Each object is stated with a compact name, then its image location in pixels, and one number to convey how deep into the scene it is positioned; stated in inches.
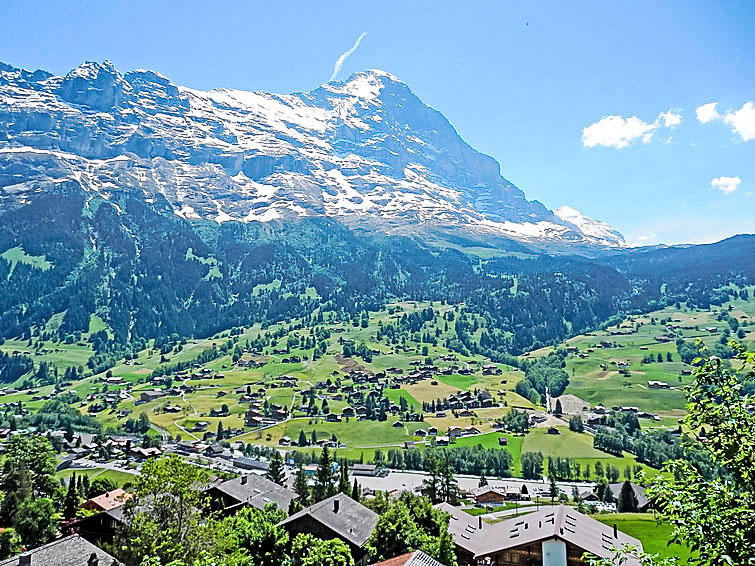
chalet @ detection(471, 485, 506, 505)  5148.6
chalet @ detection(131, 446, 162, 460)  6939.0
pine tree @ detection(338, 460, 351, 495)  3293.6
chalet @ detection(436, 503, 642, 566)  2397.9
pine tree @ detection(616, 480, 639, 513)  4303.6
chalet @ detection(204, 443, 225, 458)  7255.9
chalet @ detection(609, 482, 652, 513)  4618.6
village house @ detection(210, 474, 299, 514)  3132.4
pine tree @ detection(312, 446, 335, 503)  3558.1
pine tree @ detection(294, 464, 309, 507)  3364.7
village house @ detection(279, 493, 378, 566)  2311.8
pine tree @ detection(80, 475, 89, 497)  4175.7
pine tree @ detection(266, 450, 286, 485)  4635.8
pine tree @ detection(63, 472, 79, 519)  3356.3
